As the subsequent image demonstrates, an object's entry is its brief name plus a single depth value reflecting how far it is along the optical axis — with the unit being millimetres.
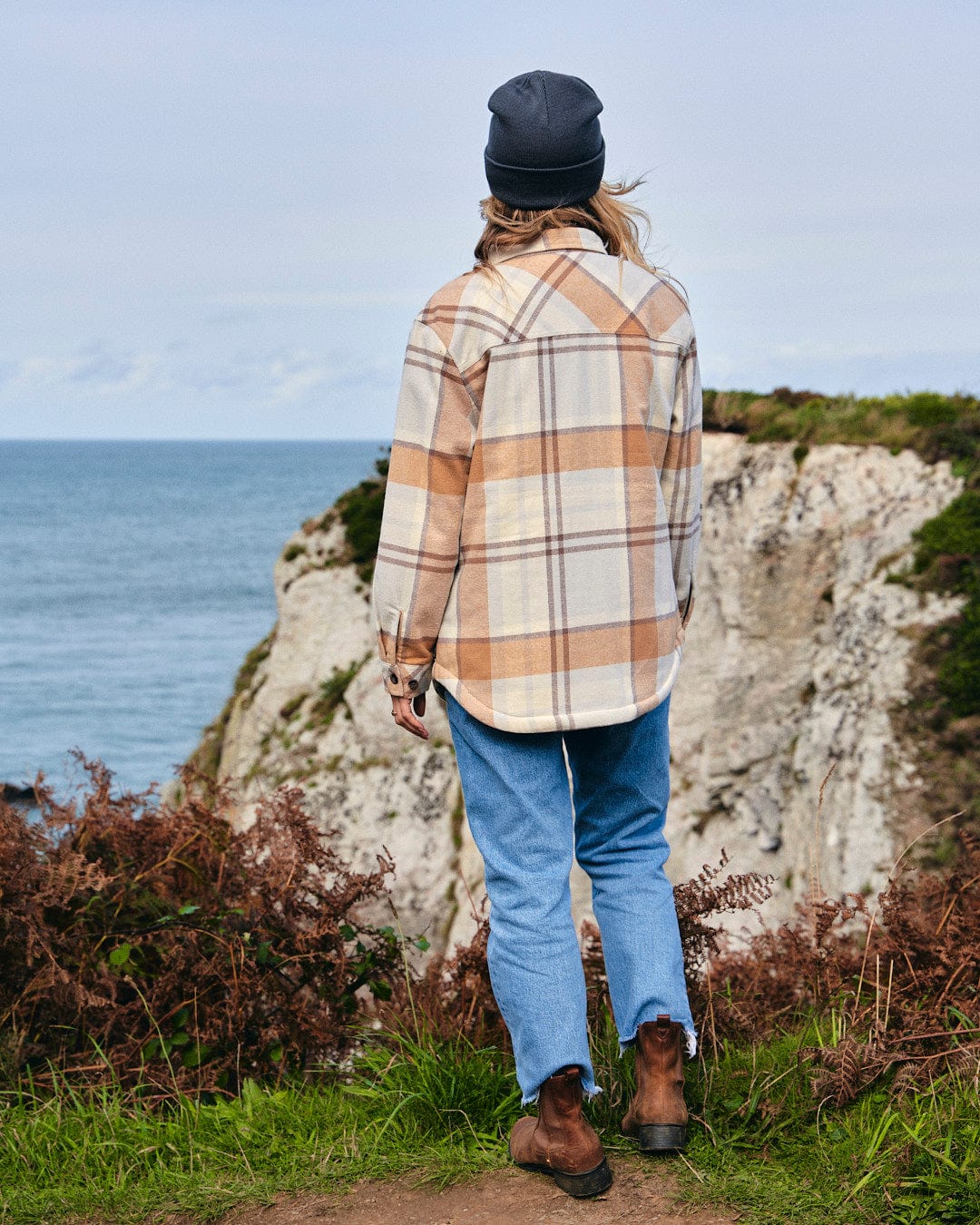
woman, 2609
